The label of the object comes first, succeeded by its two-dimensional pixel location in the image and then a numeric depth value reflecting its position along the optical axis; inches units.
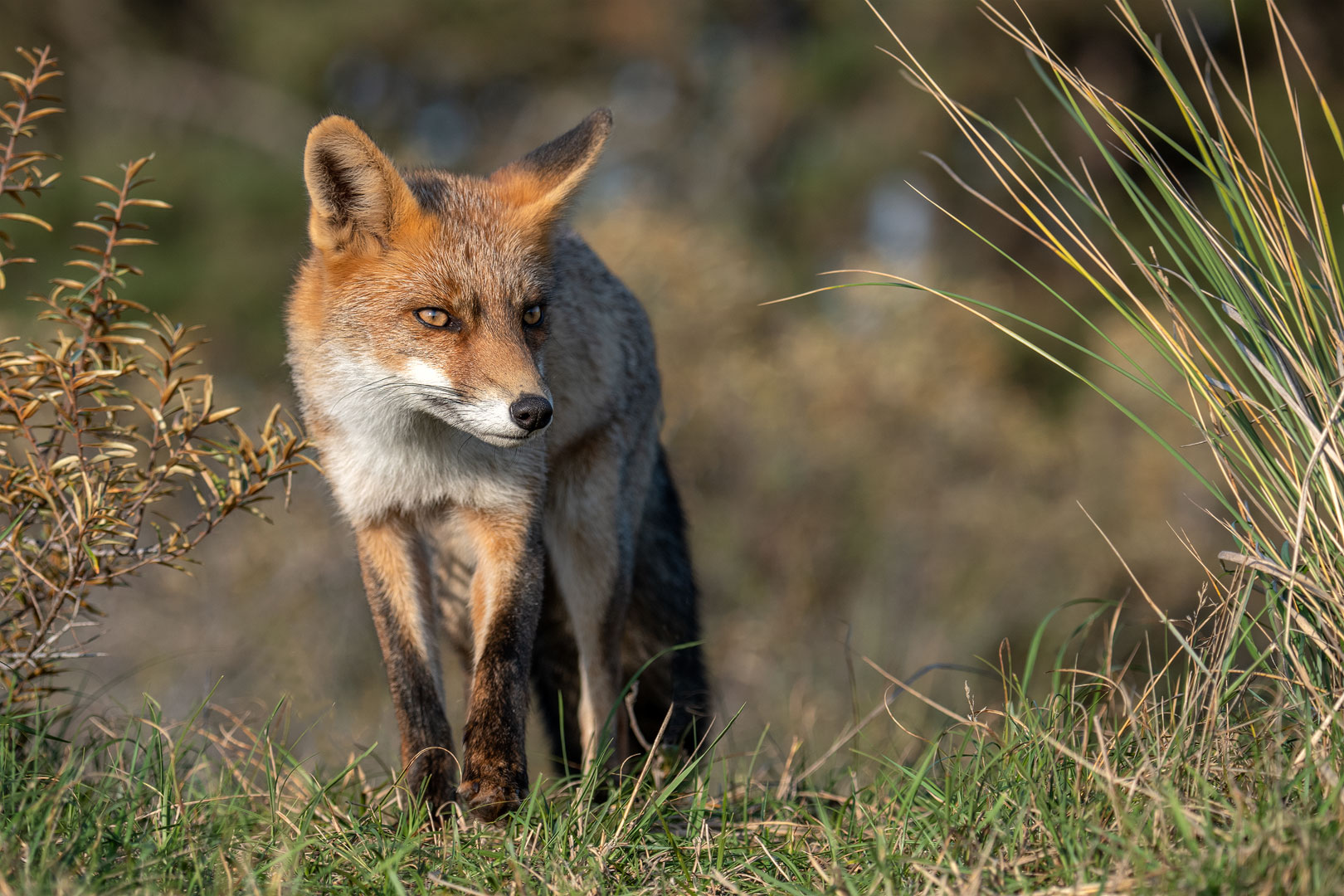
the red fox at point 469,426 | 288.0
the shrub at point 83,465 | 283.6
